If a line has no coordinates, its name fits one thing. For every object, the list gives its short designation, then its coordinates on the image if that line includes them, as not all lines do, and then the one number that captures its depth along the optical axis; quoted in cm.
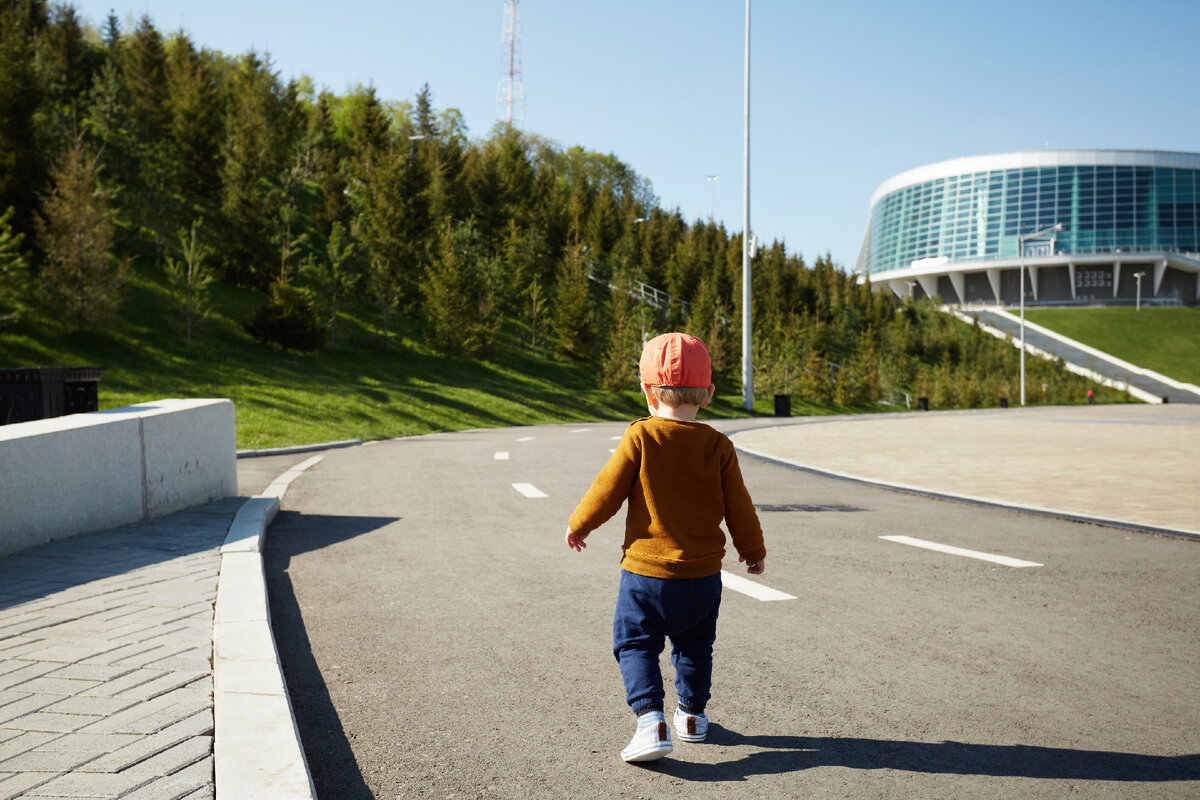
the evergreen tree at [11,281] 2595
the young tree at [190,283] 3247
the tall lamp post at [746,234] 4084
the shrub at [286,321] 3709
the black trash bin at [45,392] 1104
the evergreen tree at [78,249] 2895
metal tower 8238
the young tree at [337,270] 4047
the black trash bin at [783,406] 4666
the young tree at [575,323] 5125
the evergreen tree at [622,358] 4747
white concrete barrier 661
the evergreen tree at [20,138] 3456
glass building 12119
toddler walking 356
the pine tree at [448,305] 4428
